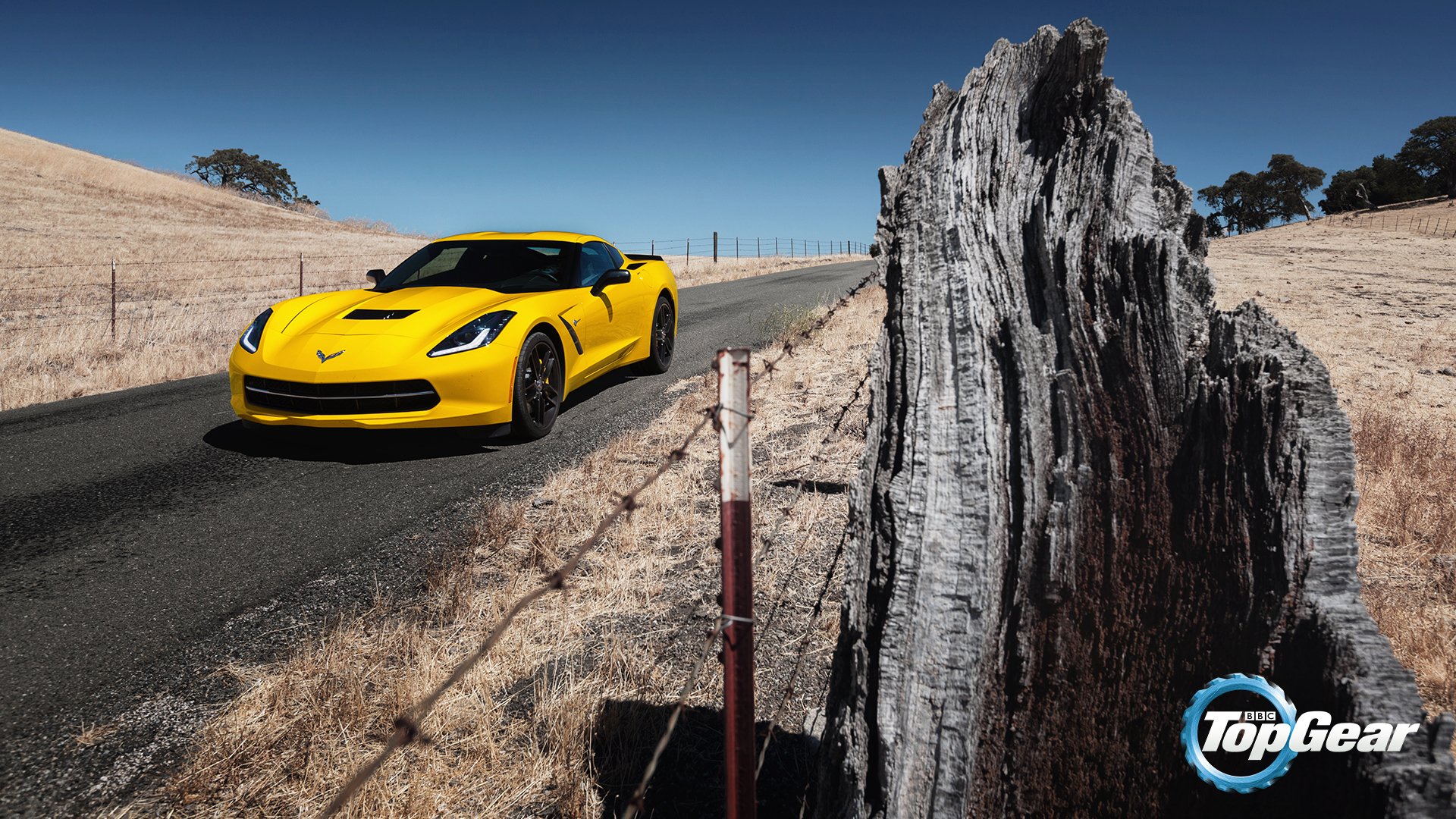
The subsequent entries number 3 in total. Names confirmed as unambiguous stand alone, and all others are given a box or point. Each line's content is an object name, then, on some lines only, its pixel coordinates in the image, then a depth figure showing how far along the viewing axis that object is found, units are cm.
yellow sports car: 508
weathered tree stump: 134
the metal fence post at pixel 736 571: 167
